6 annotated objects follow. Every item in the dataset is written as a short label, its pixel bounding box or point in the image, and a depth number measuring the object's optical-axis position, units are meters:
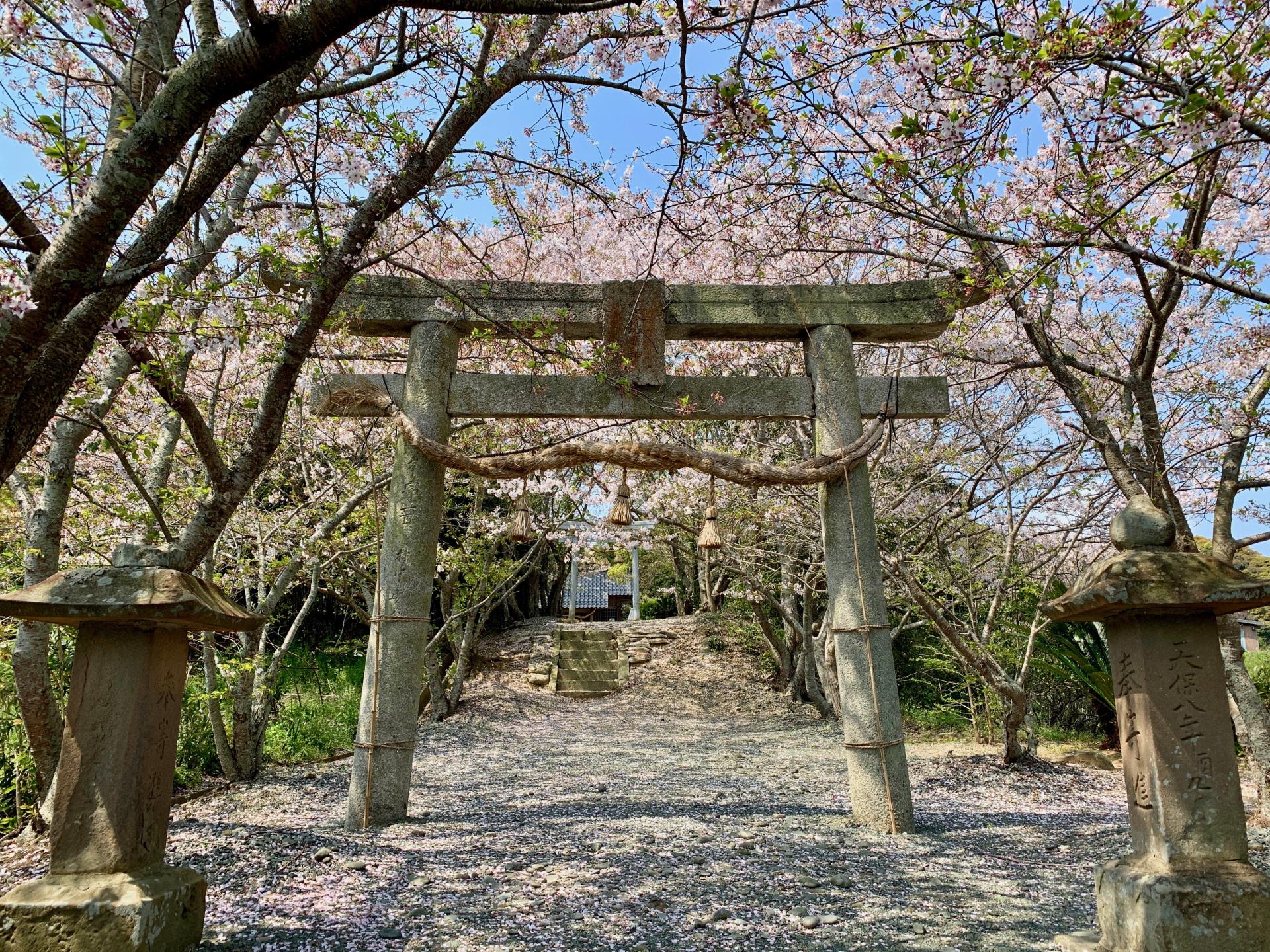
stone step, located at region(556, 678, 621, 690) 13.48
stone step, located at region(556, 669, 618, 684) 13.75
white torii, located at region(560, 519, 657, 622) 11.68
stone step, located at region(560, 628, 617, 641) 15.26
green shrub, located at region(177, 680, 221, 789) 6.20
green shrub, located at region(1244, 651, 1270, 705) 7.92
